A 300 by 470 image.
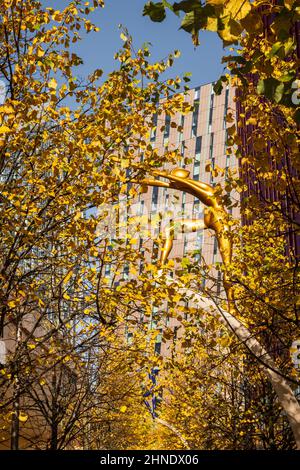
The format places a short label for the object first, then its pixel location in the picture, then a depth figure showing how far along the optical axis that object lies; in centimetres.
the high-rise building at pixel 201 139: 7525
